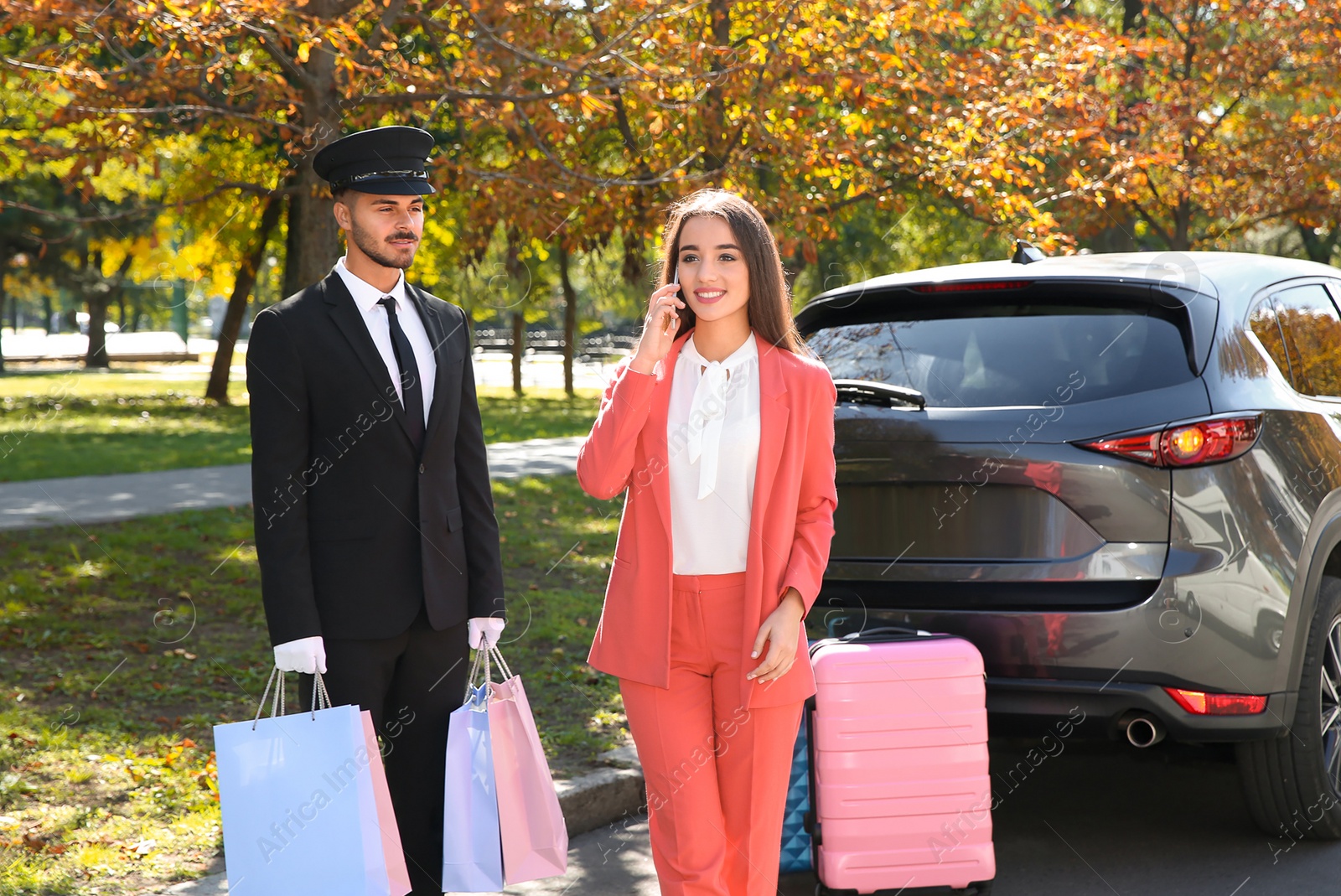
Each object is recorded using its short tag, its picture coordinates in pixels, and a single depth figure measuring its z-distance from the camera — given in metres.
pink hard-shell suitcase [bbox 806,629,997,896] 3.74
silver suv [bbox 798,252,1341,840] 3.83
